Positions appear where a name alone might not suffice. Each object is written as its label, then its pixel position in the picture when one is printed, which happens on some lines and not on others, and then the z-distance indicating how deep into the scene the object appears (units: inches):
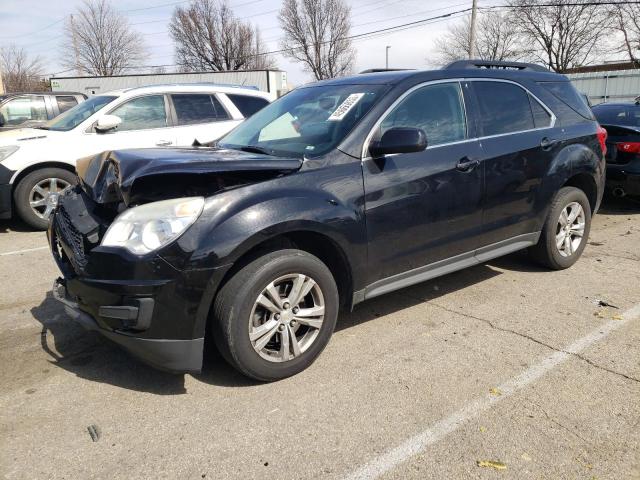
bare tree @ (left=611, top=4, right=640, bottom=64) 1656.0
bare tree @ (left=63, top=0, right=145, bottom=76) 2230.6
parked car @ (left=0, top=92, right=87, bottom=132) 399.1
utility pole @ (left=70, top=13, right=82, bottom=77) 2001.2
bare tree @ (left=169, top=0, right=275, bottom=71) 2341.3
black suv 106.2
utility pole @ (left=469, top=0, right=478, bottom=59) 1109.7
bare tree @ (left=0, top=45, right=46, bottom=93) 1839.8
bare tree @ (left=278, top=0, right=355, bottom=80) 2186.3
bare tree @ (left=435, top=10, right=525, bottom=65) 2006.6
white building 1138.7
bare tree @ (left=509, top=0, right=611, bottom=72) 1882.4
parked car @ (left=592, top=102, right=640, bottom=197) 281.7
